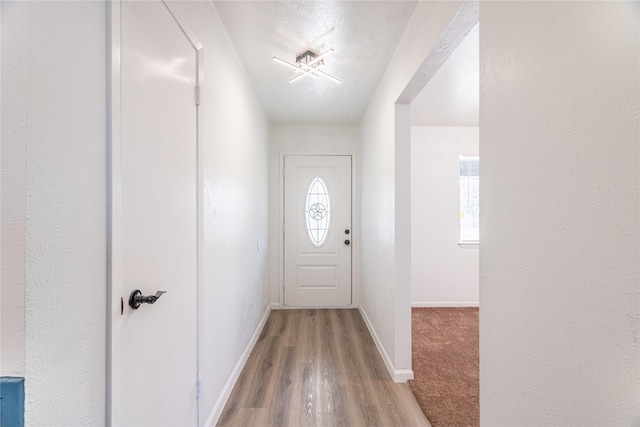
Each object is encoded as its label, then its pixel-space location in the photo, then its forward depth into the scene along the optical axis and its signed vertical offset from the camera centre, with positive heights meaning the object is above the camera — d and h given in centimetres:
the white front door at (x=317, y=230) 400 -22
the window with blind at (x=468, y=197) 400 +23
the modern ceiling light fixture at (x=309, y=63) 215 +117
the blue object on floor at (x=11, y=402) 56 -38
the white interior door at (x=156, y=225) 93 -4
